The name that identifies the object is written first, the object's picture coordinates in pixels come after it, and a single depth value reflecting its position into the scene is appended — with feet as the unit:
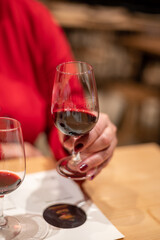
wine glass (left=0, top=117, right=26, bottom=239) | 1.94
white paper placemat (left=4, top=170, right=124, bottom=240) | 2.20
